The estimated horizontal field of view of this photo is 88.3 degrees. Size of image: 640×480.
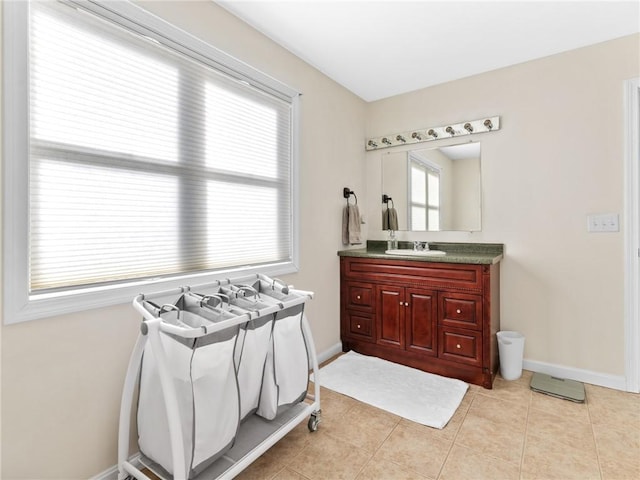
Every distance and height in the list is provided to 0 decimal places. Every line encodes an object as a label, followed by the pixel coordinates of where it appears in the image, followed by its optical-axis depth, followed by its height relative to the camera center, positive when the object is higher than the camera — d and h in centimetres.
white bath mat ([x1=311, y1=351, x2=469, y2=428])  211 -109
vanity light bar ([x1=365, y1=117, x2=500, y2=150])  283 +97
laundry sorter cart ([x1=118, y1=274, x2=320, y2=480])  127 -63
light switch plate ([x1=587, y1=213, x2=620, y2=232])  237 +11
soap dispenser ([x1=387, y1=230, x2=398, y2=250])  331 -5
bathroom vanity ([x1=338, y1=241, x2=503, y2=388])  242 -58
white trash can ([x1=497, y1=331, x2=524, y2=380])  252 -92
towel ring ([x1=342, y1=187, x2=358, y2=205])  317 +44
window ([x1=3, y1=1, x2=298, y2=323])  128 +40
